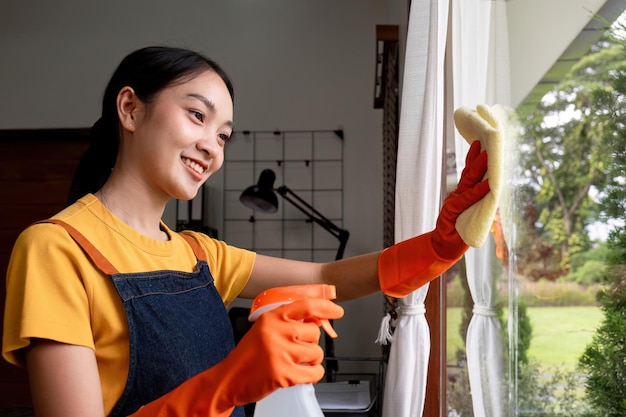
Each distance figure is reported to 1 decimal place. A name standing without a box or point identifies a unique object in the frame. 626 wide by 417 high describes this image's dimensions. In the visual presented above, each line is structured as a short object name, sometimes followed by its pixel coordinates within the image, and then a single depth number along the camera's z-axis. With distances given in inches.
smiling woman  30.4
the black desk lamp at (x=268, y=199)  137.5
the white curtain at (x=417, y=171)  55.6
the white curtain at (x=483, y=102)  57.8
